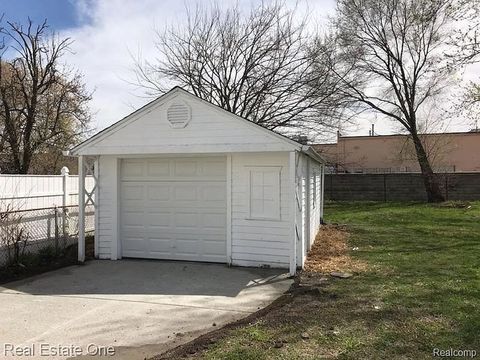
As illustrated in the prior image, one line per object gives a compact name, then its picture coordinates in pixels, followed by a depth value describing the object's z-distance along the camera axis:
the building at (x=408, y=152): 30.19
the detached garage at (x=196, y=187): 8.32
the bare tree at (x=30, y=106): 17.67
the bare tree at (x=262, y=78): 18.69
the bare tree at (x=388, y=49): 22.91
